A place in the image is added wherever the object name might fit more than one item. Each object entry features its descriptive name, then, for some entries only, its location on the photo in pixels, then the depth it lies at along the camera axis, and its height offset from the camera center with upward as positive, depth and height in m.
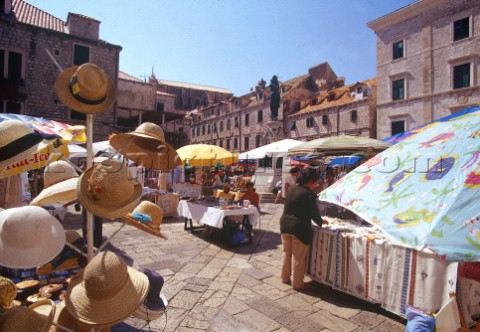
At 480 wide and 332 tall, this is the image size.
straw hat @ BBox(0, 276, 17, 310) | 1.74 -0.78
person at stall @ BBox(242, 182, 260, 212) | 7.50 -0.70
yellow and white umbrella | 8.60 +0.39
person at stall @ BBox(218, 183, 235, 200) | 7.67 -0.68
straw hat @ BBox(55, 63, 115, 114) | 1.91 +0.52
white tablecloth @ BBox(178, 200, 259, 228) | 6.39 -1.04
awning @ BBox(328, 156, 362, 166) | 16.45 +0.68
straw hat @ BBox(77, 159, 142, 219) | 1.79 -0.15
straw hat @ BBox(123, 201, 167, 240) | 2.36 -0.44
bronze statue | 30.60 +7.86
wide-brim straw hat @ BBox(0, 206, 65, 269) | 1.62 -0.41
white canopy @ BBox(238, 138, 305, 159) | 10.88 +0.79
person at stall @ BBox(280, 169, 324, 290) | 4.19 -0.73
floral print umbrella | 1.78 -0.13
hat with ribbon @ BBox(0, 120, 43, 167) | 2.15 +0.17
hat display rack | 1.81 +0.12
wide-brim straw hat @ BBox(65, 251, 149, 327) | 1.67 -0.77
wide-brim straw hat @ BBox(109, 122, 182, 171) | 2.64 +0.17
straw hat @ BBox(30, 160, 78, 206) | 2.21 -0.22
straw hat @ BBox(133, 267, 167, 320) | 2.53 -1.24
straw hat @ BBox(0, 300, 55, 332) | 1.48 -0.82
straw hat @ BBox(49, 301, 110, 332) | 1.97 -1.05
